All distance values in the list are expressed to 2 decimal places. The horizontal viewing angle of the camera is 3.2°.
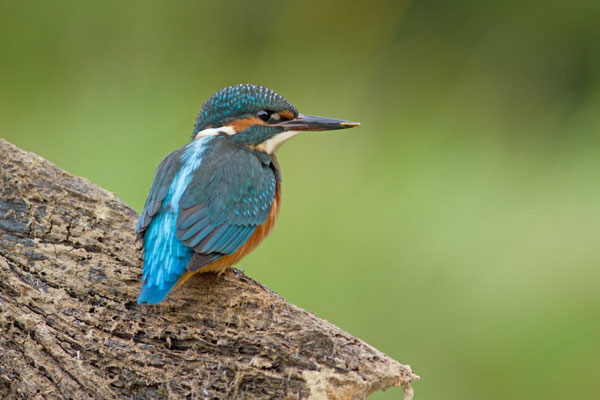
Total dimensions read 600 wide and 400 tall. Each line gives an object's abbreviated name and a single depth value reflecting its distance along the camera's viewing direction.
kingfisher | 5.23
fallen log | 5.19
